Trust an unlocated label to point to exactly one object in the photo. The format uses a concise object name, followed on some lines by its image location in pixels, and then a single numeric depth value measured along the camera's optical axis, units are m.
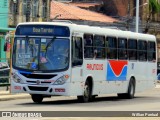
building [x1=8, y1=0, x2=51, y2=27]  58.83
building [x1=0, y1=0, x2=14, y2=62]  55.00
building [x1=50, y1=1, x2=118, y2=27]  72.00
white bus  25.92
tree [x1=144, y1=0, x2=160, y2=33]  82.06
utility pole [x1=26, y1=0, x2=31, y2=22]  61.47
